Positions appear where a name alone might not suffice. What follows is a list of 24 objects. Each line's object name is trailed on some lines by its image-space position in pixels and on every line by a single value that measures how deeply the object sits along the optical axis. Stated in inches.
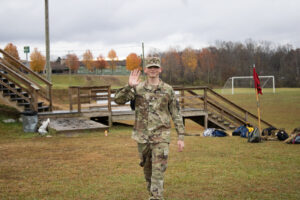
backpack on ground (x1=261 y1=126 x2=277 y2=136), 526.4
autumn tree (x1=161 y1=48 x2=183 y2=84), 2932.3
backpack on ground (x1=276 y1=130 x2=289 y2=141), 498.3
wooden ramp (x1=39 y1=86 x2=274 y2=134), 647.1
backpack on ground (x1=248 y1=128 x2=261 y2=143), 484.0
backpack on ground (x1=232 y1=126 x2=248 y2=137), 573.9
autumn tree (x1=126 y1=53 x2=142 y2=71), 3453.2
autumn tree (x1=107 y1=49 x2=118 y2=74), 3538.6
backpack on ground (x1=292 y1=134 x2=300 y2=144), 464.4
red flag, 549.6
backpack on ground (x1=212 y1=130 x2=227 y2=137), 573.6
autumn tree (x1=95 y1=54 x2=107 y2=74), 3447.3
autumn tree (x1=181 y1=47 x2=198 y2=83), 3233.3
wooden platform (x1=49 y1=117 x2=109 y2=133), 546.3
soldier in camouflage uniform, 201.3
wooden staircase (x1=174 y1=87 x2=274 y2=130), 742.6
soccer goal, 2588.6
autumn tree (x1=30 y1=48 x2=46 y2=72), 2598.4
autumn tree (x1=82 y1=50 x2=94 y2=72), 3006.9
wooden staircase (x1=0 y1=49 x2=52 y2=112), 606.5
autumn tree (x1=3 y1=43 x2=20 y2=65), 2698.6
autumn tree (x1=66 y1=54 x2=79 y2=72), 2974.9
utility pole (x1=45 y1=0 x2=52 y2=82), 850.1
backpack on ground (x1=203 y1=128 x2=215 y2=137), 578.6
